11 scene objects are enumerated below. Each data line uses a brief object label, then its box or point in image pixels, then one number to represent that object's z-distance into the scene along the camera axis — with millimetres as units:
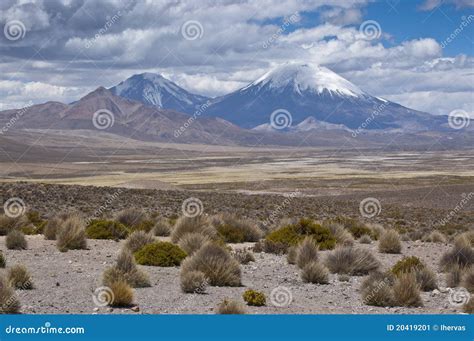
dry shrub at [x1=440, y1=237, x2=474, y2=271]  16812
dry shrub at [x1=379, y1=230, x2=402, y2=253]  20547
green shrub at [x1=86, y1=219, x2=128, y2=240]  21531
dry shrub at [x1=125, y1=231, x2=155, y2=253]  18117
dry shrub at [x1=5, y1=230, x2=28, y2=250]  18391
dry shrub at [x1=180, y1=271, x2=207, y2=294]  12922
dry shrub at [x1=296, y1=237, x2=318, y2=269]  16270
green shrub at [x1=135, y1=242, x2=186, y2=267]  16312
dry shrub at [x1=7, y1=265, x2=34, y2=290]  12617
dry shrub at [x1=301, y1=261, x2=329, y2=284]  14672
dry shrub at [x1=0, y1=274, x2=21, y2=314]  10422
